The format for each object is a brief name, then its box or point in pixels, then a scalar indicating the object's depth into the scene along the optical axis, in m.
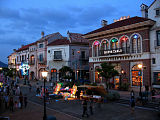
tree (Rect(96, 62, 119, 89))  21.88
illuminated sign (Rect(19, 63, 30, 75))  31.76
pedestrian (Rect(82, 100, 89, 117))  13.70
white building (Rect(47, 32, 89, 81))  41.28
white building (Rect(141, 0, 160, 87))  24.38
